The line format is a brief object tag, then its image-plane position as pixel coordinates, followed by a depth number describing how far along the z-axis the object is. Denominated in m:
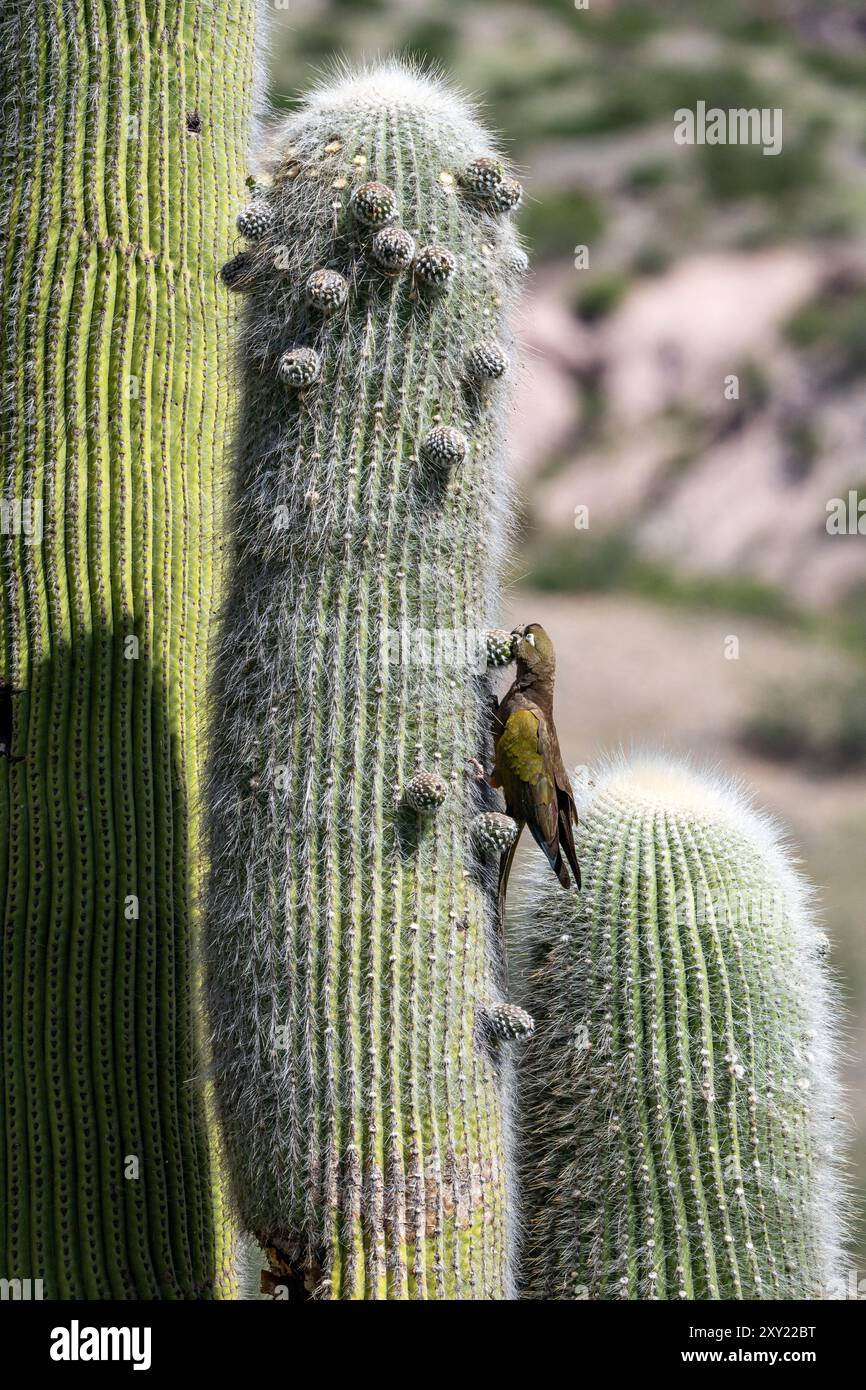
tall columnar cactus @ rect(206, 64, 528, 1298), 5.38
